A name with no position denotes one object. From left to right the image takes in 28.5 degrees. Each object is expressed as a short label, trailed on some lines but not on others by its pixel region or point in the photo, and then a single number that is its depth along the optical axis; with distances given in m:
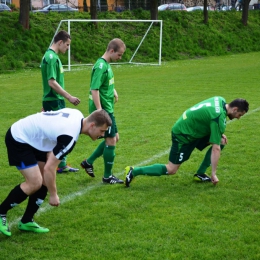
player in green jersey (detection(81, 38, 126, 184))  6.53
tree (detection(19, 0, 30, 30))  28.09
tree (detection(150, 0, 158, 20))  31.96
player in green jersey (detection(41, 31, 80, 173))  7.03
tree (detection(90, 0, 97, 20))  29.88
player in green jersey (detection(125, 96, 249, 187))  6.19
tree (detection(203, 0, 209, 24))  38.31
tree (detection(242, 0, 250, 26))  41.29
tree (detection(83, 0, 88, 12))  38.38
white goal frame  26.20
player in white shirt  4.40
